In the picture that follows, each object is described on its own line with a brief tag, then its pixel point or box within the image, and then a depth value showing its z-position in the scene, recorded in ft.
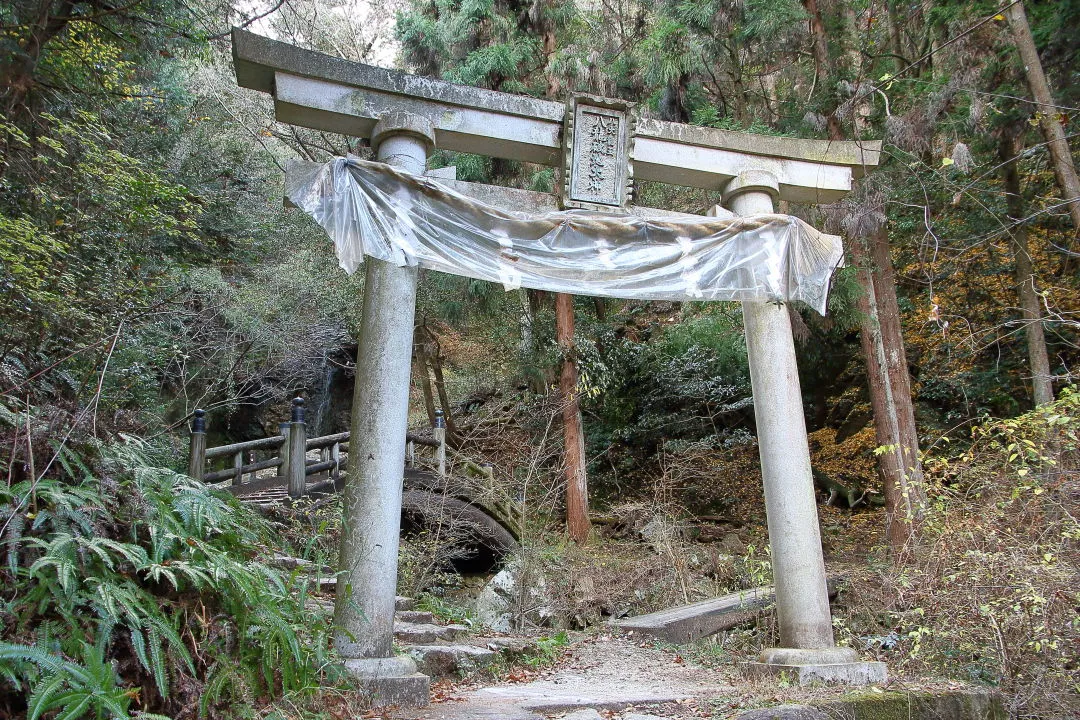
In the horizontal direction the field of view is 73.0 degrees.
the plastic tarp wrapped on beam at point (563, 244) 15.83
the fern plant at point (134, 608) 9.30
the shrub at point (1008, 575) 14.51
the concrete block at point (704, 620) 24.99
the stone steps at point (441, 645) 18.20
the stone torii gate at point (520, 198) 14.46
